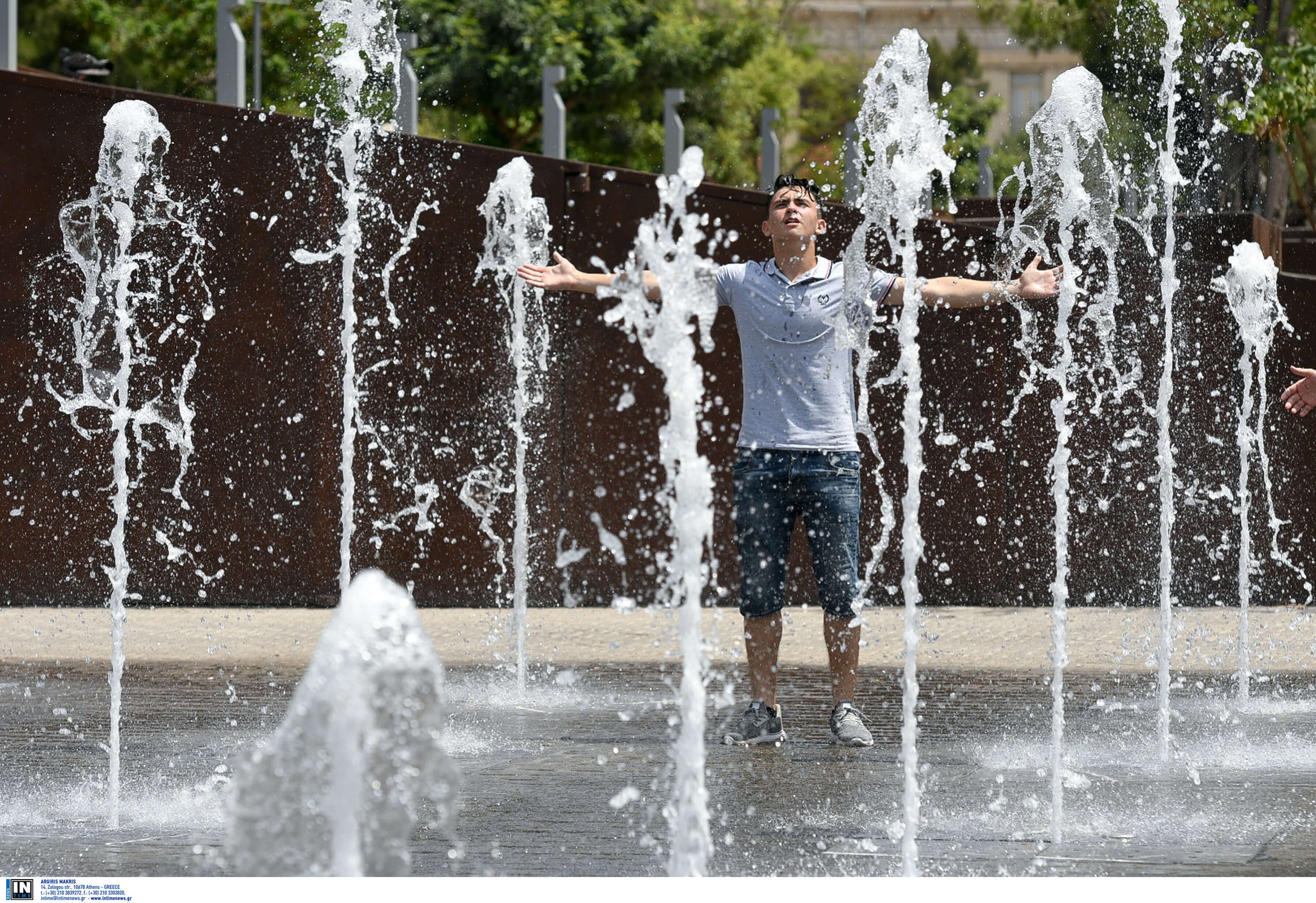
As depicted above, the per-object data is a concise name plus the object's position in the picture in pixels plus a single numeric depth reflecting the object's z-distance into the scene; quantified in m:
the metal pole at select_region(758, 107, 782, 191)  24.13
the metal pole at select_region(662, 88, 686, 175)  21.21
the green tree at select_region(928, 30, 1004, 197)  36.87
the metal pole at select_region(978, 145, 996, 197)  28.55
